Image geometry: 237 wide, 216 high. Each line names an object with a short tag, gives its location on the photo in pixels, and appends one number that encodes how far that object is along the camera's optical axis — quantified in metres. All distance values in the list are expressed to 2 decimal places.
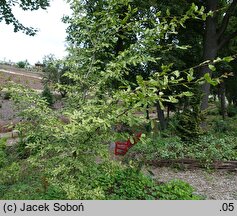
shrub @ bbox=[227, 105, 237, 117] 22.57
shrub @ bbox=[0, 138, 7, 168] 6.63
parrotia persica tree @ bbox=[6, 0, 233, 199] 2.02
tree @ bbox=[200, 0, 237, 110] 10.79
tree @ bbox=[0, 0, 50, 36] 11.20
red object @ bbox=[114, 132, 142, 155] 8.61
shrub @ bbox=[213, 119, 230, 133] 11.54
